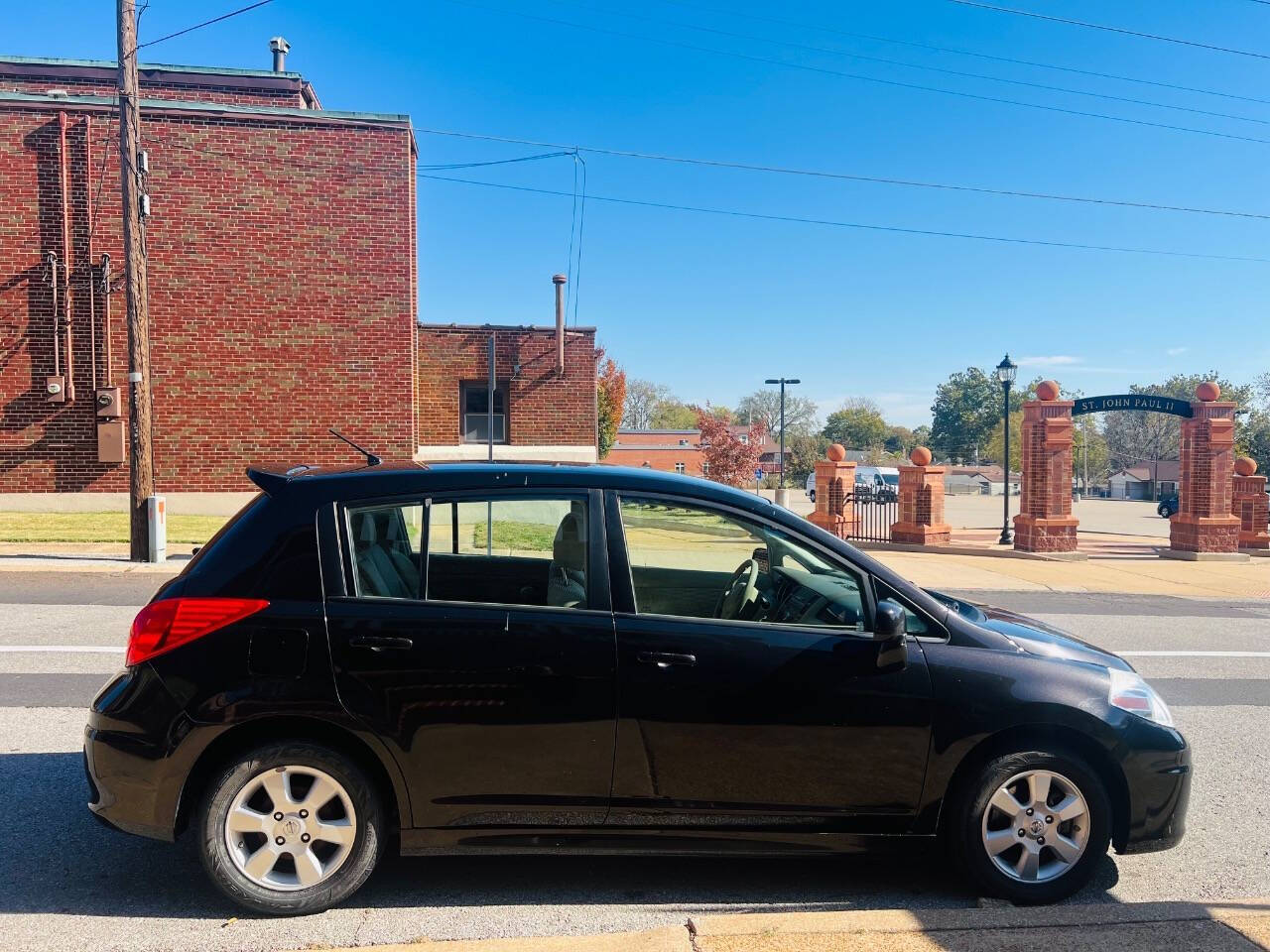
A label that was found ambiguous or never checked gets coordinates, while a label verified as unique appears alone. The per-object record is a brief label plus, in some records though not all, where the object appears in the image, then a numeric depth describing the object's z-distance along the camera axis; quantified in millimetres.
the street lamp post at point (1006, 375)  25662
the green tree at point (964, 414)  122000
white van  66781
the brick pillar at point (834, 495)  23141
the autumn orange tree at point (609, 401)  40625
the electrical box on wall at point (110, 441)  17219
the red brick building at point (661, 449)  73062
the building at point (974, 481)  91500
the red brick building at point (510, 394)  22578
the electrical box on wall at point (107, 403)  17172
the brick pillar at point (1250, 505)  21266
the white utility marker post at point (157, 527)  13000
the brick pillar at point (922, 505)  20812
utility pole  12961
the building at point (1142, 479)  87062
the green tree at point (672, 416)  119275
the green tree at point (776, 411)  116875
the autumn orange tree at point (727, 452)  43656
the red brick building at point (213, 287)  17188
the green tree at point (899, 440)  141250
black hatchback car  3389
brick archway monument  19312
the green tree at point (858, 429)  129875
